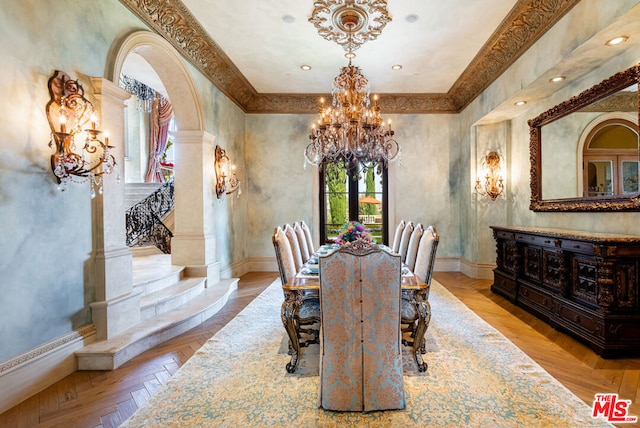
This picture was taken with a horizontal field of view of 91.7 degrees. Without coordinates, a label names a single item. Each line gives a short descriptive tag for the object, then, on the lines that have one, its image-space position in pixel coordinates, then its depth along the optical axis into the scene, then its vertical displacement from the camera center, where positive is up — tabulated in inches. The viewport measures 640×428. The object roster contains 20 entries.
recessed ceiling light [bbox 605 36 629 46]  115.6 +61.8
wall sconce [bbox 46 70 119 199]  96.2 +24.6
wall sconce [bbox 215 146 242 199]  205.8 +23.9
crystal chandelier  142.5 +44.4
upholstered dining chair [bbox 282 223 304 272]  143.7 -17.1
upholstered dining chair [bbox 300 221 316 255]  182.5 -18.2
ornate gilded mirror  126.0 +26.3
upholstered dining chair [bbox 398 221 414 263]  159.0 -17.1
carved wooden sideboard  111.7 -33.5
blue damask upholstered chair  75.2 -31.0
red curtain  409.7 +101.4
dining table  96.8 -30.5
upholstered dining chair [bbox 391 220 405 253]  182.1 -17.9
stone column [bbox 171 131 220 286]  186.1 +3.1
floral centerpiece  135.4 -11.1
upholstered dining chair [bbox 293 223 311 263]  163.9 -18.1
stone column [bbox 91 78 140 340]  111.9 -11.2
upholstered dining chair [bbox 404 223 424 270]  134.6 -17.3
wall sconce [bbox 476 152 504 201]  223.8 +20.6
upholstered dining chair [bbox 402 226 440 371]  97.3 -29.6
